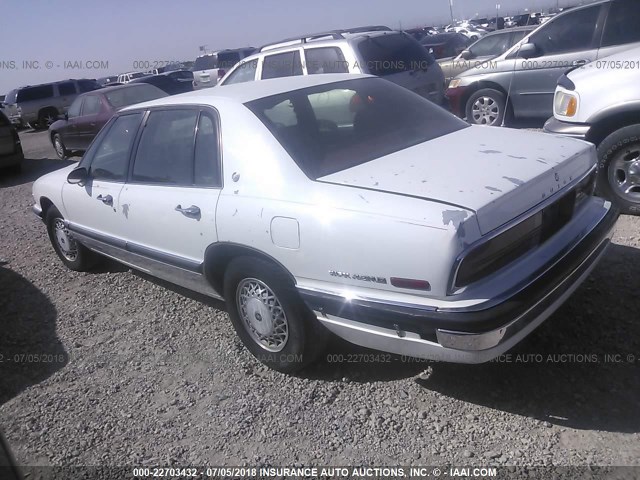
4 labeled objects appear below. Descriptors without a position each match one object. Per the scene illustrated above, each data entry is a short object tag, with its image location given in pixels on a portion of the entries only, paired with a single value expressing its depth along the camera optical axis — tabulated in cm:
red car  1130
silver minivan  684
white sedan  243
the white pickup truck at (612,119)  448
